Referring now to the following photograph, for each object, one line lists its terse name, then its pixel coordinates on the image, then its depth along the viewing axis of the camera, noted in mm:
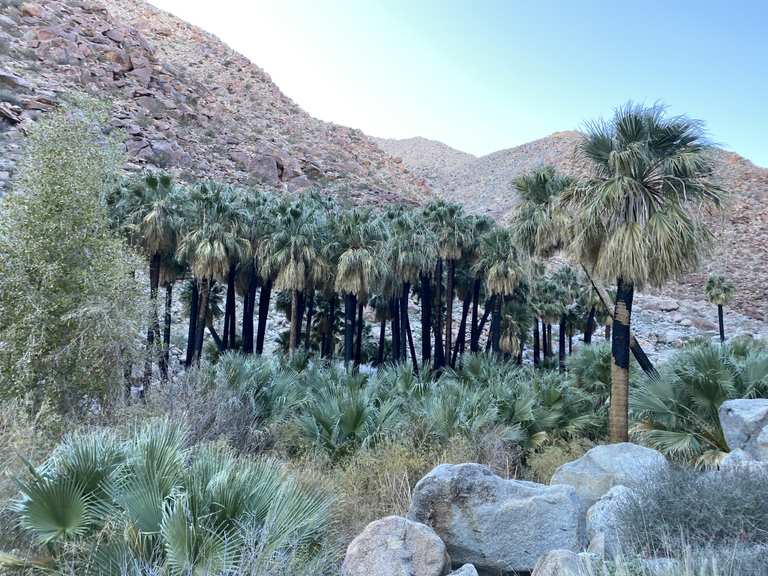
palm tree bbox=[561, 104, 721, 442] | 11500
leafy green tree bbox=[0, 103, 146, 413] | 10375
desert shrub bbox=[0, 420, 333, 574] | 4371
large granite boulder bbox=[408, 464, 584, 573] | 5820
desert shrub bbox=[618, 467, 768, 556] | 4914
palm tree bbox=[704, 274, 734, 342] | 51719
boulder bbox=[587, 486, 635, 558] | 5195
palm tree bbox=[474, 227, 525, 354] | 29056
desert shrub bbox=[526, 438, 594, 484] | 11195
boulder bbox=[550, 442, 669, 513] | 7516
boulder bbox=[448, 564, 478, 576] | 4840
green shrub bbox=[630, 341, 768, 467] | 9828
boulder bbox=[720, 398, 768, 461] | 8133
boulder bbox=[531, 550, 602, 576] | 4195
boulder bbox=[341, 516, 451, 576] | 5035
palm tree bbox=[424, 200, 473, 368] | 29453
